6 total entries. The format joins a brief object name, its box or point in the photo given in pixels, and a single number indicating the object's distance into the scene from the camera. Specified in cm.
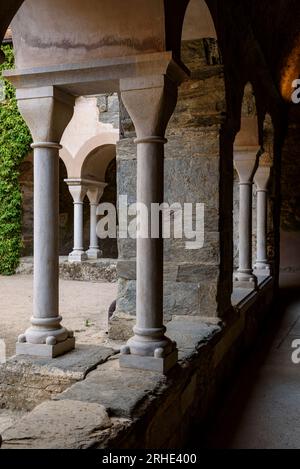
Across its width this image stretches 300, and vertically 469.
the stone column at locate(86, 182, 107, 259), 1112
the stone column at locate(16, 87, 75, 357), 258
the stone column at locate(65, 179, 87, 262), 1041
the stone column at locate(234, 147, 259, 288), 515
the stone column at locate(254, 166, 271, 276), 643
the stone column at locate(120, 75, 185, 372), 246
